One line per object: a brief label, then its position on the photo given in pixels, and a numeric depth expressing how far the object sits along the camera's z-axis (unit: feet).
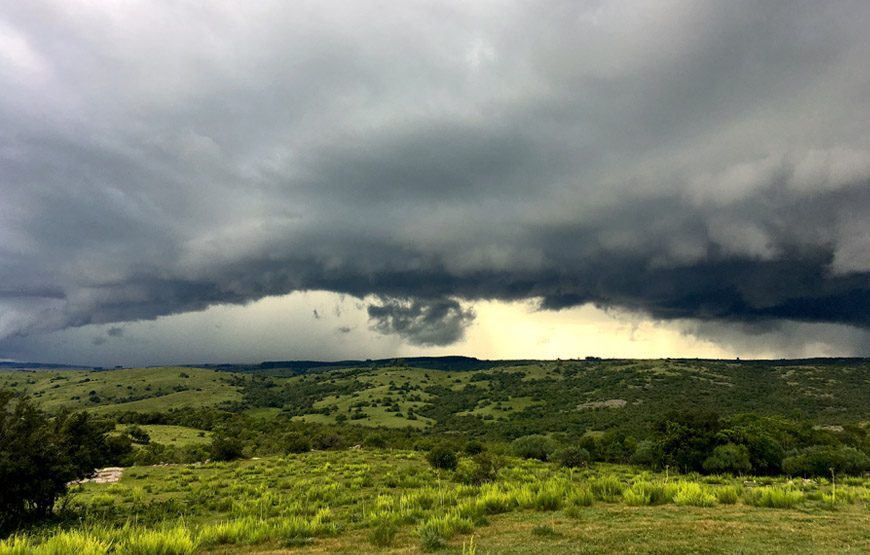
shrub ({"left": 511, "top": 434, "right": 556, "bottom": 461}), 193.88
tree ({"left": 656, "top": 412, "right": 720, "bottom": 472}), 142.51
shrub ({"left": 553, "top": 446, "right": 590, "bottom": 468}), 151.94
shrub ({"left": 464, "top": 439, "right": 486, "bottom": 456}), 185.57
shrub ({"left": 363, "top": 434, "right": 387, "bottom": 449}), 228.37
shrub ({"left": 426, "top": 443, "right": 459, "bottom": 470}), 132.77
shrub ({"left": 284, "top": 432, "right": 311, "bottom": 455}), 196.94
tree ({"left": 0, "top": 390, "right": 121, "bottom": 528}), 71.67
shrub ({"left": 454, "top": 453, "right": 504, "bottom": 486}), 93.72
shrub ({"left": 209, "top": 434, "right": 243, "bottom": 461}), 172.96
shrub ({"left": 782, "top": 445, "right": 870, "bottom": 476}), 129.08
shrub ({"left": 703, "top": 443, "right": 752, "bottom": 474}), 135.33
